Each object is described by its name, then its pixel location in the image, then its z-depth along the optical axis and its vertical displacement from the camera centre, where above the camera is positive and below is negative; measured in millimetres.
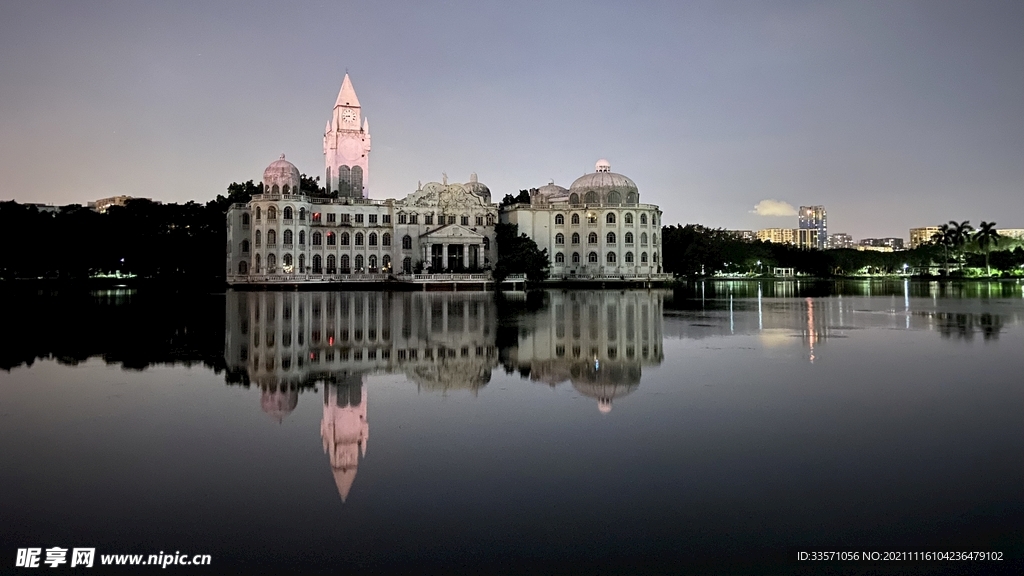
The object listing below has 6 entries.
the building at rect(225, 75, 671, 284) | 92500 +10295
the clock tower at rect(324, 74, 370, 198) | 108250 +22863
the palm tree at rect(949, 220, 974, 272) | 151000 +12915
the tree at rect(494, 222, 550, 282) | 90312 +5700
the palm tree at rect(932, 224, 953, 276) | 151438 +12218
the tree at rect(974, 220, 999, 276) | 146000 +12150
